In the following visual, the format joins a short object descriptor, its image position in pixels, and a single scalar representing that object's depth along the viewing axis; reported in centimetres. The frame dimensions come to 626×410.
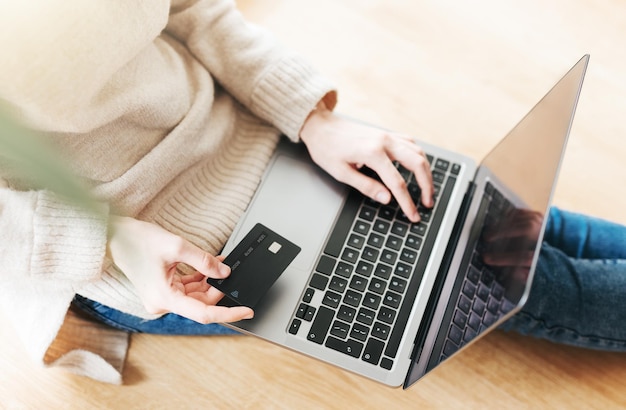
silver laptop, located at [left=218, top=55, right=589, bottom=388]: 55
